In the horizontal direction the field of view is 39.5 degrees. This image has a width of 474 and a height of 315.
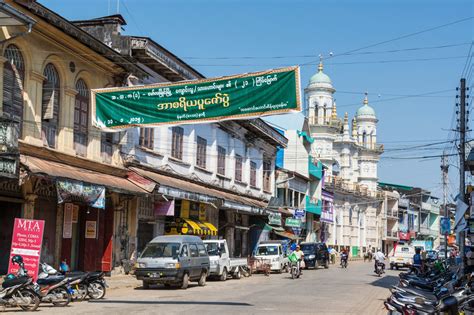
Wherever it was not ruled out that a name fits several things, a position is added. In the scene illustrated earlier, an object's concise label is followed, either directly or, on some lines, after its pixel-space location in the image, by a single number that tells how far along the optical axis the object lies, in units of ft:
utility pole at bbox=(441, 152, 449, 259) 195.31
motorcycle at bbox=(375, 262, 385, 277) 125.22
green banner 56.49
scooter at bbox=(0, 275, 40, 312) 51.96
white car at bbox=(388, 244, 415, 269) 164.14
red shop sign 57.36
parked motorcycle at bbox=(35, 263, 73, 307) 55.36
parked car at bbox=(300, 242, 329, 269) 148.46
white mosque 272.51
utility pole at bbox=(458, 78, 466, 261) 99.32
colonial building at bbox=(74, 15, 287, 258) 95.55
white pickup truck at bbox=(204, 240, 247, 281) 94.27
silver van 75.97
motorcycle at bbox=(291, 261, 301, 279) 105.50
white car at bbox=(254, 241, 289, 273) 123.85
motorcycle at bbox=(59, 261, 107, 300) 60.39
